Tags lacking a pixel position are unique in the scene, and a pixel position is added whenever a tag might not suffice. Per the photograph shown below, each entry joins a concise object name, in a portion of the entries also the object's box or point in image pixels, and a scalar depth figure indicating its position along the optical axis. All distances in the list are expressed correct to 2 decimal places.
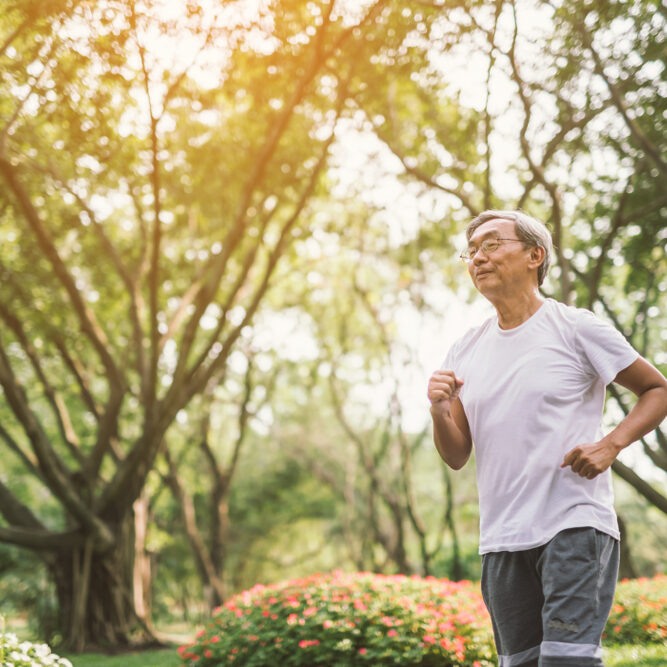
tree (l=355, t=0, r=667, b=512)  8.30
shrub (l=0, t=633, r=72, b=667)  4.38
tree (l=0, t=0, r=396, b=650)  8.33
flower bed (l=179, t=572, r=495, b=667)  6.21
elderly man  2.11
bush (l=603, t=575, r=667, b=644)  7.91
